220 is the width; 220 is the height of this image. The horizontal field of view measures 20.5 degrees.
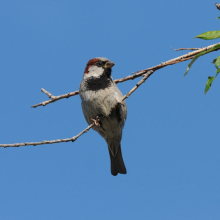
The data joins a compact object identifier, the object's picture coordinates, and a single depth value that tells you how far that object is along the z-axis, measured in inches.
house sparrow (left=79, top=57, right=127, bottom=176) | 355.9
